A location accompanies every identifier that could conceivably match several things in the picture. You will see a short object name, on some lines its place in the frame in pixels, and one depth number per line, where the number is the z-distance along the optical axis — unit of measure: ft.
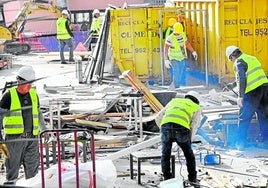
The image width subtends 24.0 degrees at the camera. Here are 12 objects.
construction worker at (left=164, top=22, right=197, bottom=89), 51.49
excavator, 95.20
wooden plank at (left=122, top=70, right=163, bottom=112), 39.60
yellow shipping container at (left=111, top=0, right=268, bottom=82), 50.55
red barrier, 22.02
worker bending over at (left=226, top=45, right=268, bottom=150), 35.78
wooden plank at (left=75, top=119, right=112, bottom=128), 38.47
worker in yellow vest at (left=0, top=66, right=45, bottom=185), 26.86
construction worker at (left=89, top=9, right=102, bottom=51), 74.59
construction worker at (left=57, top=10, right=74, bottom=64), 75.92
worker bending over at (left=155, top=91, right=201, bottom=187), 27.78
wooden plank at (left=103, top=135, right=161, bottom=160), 32.37
